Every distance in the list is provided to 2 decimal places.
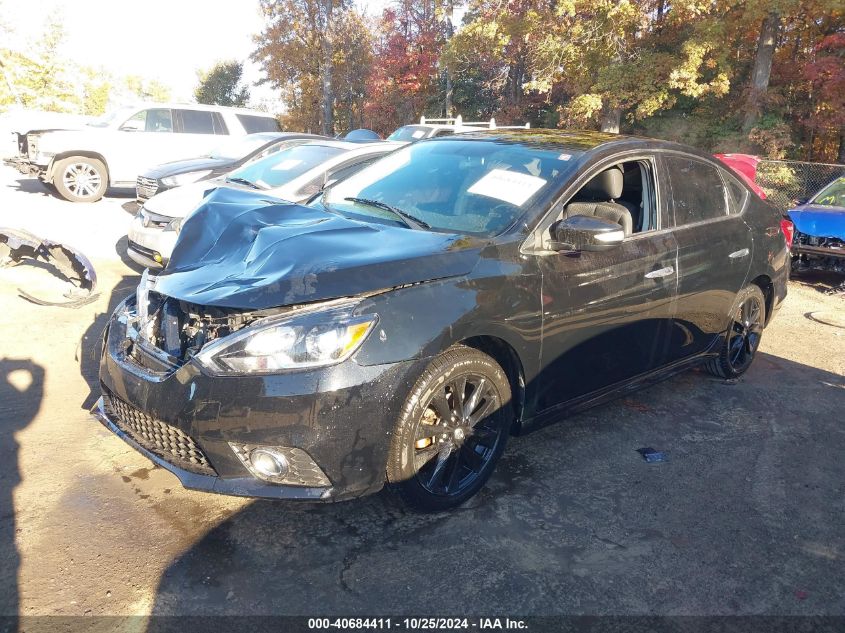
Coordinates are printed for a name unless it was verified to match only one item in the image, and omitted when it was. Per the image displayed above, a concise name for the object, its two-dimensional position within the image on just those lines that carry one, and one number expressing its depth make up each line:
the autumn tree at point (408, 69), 27.91
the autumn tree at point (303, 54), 29.50
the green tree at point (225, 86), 41.97
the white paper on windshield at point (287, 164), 7.74
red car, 10.16
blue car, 8.27
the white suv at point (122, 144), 11.96
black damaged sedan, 2.70
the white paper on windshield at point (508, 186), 3.62
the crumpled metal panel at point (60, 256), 6.20
